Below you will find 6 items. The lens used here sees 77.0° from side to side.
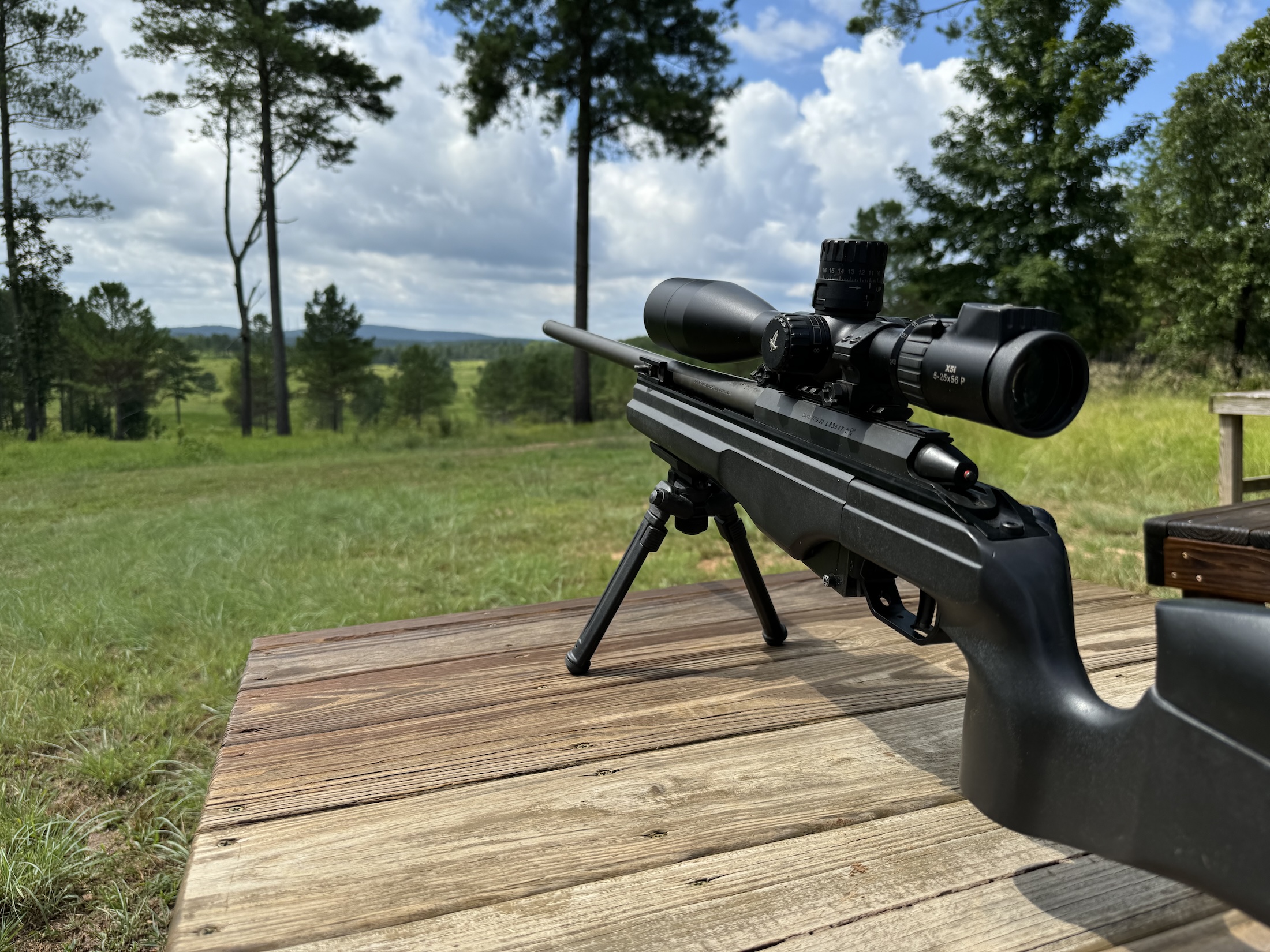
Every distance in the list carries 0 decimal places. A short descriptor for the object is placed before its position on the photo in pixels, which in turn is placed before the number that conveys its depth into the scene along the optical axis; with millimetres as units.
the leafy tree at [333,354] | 39125
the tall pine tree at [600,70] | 16594
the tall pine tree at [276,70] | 18562
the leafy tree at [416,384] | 59000
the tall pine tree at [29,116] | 11000
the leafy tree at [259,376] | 25188
